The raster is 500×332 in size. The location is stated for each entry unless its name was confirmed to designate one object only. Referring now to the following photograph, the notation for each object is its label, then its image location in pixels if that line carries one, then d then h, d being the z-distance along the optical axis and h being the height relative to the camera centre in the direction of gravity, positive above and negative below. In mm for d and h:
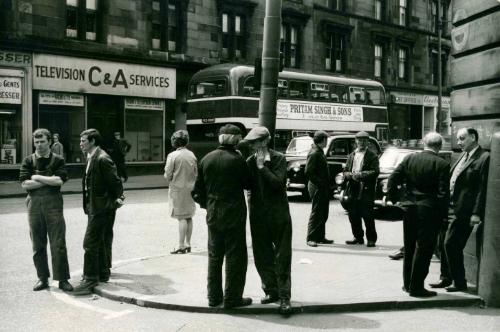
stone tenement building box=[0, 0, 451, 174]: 22484 +3623
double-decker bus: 21438 +1424
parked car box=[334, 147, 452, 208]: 14117 -516
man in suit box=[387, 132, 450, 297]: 6668 -621
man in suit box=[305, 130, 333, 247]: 10281 -747
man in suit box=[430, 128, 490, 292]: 6801 -579
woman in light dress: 9672 -642
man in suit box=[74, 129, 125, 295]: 7137 -682
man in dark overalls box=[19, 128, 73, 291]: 7172 -820
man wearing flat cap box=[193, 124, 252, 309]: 6246 -779
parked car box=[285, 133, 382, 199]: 17297 -342
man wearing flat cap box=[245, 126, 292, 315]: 6207 -765
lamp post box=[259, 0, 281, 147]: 9234 +1136
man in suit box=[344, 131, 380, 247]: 10312 -735
